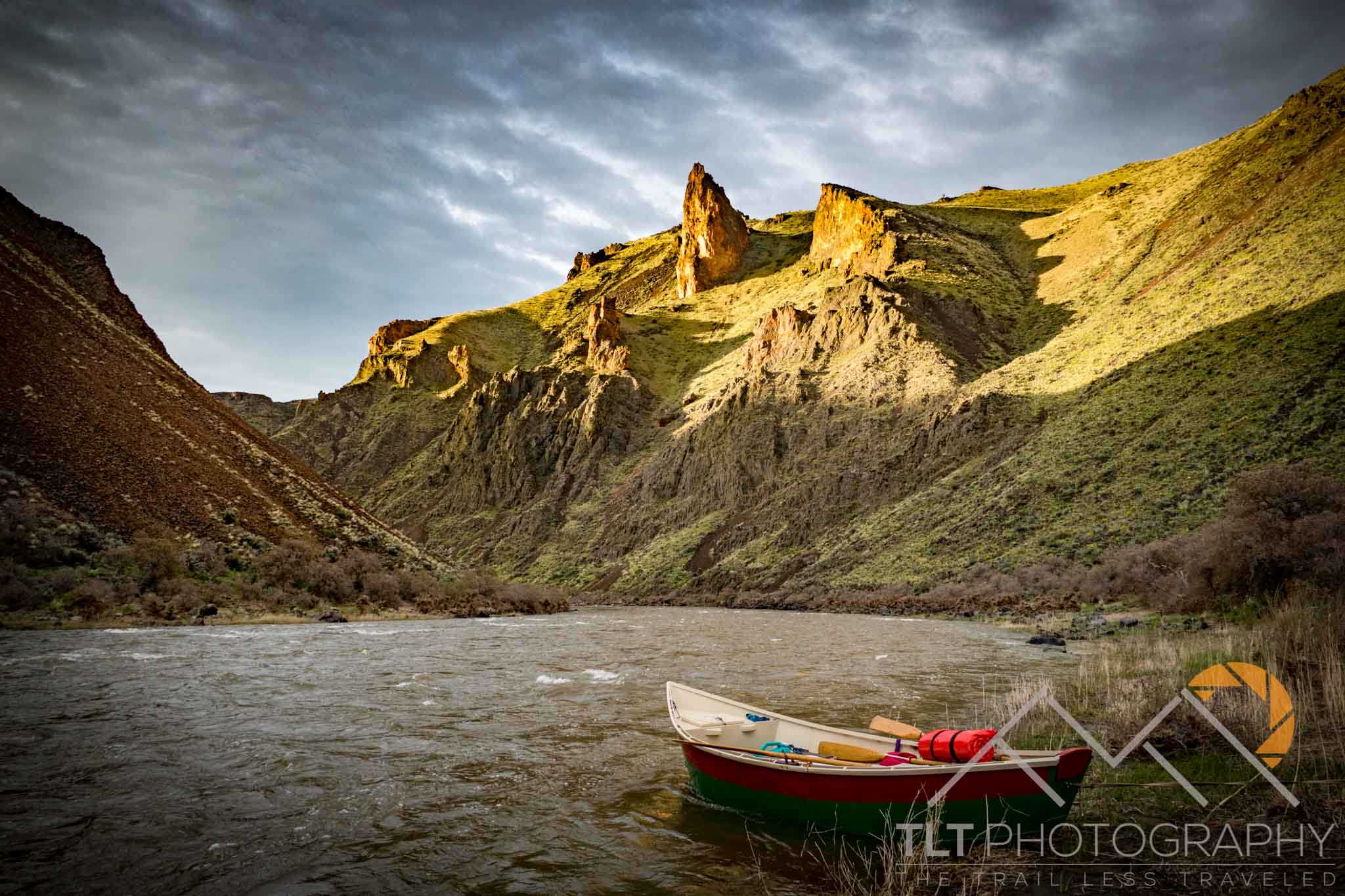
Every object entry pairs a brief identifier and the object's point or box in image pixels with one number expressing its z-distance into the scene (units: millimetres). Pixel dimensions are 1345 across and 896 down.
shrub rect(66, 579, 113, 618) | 25297
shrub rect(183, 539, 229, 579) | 30484
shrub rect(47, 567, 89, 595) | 25406
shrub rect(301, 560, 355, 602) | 35438
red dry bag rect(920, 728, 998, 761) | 6645
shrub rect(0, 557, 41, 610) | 24109
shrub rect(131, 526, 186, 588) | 28453
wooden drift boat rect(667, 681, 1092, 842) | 5965
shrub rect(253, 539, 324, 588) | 33469
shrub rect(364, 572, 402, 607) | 38875
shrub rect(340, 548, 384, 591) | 38469
